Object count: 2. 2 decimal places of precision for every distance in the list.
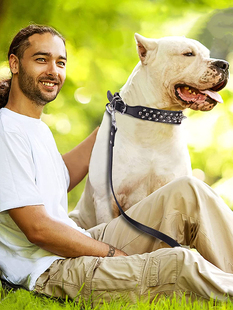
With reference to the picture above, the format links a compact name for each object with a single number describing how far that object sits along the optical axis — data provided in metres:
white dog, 4.12
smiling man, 3.75
